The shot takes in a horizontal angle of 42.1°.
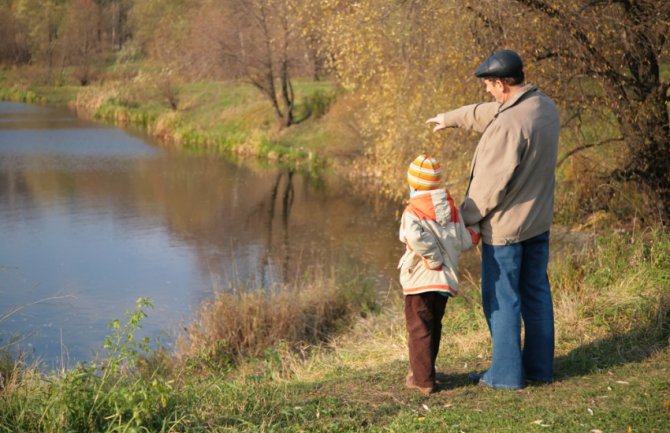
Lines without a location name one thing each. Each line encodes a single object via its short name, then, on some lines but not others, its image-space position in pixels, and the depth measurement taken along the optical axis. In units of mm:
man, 4754
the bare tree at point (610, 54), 9867
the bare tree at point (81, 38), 48438
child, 4785
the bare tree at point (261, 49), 28156
